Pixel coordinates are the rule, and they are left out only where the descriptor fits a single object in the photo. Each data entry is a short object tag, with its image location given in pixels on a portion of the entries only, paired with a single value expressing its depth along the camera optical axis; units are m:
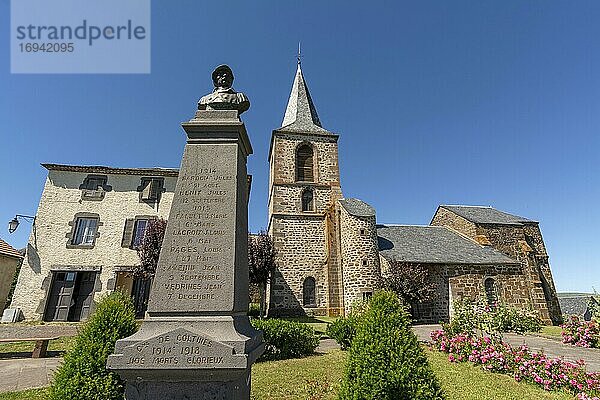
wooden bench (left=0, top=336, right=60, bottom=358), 8.43
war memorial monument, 2.54
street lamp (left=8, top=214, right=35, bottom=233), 15.40
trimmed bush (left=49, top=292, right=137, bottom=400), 3.69
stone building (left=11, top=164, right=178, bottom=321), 15.80
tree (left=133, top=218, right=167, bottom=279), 15.09
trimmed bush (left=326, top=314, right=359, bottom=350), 9.58
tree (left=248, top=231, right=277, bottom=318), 17.88
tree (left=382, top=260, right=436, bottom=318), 17.14
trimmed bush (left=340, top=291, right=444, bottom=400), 3.69
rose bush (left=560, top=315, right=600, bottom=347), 9.41
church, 19.05
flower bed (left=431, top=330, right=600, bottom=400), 5.74
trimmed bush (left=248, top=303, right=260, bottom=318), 19.88
